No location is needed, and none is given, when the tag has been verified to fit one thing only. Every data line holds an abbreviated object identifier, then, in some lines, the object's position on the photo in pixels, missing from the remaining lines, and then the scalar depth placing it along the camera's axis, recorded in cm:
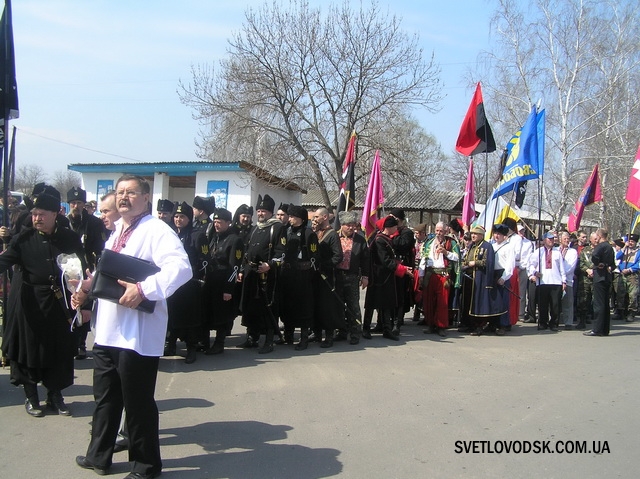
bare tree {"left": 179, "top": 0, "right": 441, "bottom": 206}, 2120
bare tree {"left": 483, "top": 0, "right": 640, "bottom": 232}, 2328
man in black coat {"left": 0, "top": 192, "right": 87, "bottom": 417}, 498
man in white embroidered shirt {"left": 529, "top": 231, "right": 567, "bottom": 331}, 1088
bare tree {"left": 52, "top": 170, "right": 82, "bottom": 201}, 6876
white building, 2281
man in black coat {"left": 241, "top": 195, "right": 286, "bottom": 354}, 783
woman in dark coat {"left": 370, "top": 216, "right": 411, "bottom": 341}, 910
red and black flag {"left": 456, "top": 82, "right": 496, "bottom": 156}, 1175
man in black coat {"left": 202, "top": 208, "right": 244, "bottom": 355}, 755
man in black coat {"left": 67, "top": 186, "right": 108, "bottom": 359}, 672
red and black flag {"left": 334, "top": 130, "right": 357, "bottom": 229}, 1042
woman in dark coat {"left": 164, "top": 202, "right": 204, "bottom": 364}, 714
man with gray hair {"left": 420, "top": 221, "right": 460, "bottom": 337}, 955
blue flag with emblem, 1100
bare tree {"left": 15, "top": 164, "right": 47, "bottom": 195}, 6425
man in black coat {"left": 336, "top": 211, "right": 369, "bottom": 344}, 870
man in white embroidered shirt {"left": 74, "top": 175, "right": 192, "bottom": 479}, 360
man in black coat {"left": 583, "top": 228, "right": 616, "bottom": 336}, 1015
